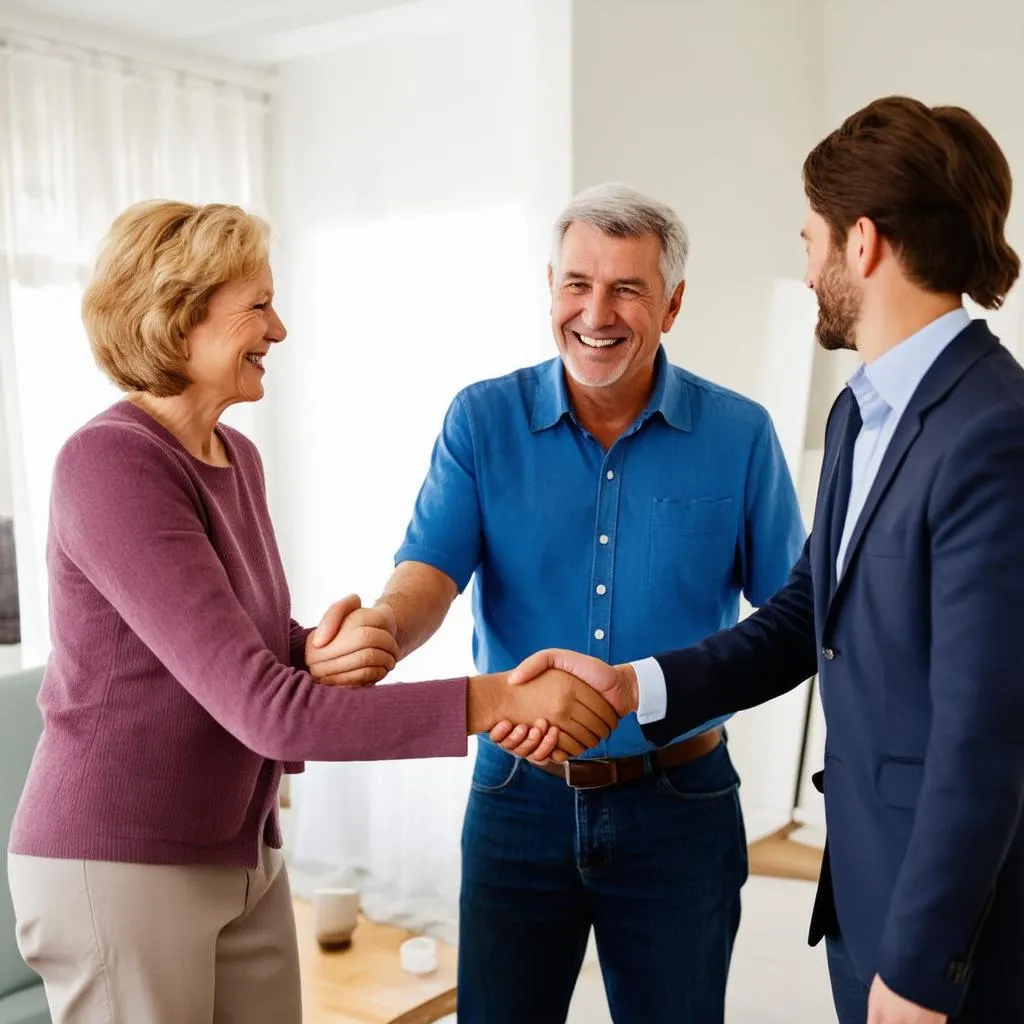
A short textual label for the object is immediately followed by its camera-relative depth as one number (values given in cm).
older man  194
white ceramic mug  364
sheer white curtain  349
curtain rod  350
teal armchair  230
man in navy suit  124
